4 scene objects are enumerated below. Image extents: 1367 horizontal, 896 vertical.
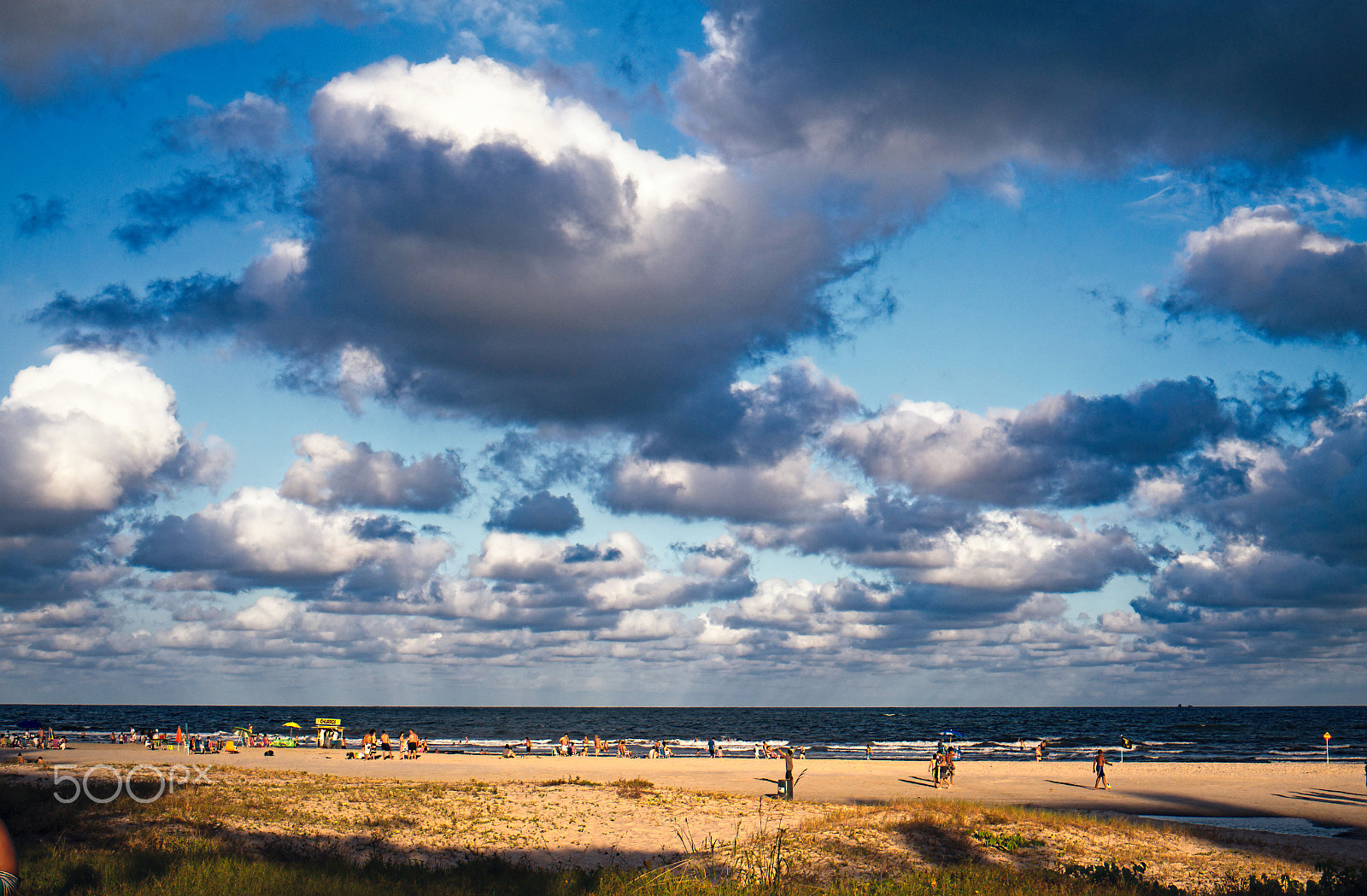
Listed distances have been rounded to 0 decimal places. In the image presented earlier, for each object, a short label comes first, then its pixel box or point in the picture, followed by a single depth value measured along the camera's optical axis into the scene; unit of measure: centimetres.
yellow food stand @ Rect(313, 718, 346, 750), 7706
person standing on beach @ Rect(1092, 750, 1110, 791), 4353
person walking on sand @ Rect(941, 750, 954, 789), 4319
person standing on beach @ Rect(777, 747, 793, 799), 2970
